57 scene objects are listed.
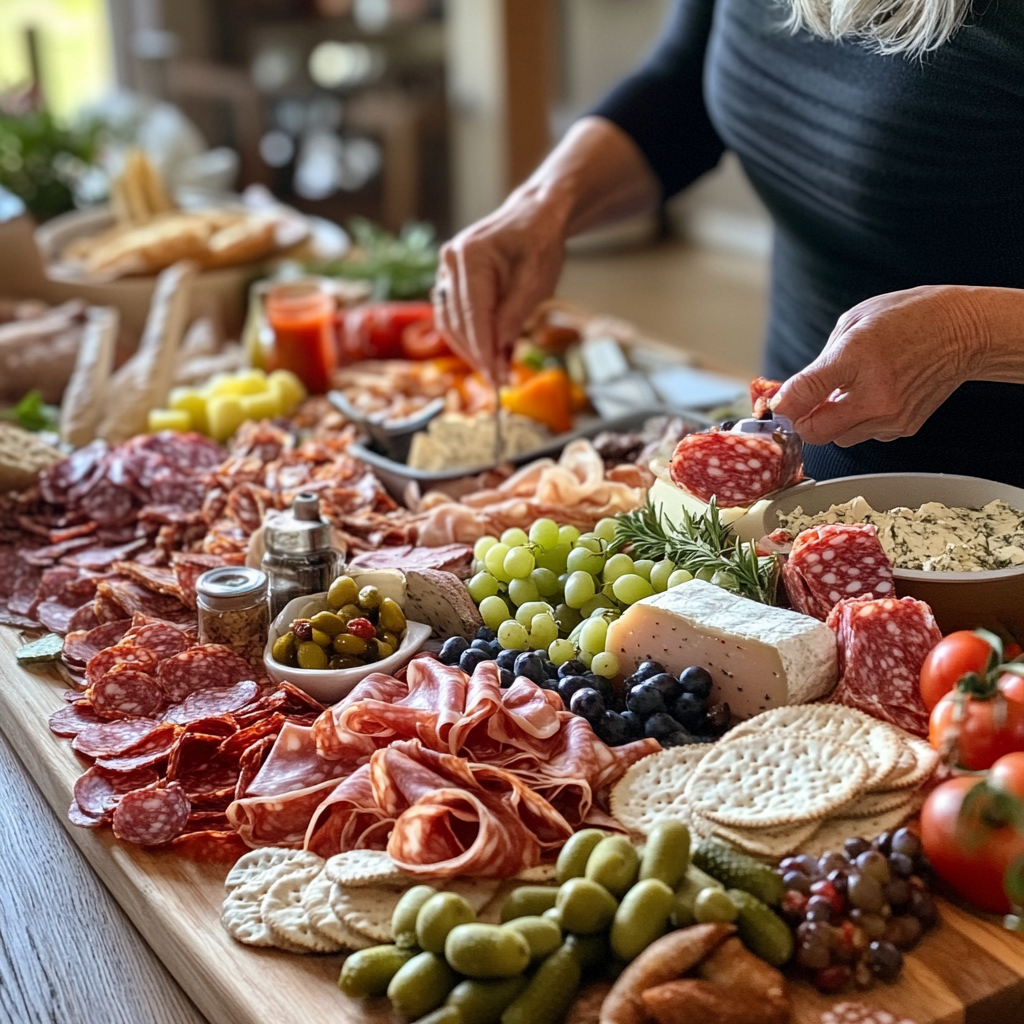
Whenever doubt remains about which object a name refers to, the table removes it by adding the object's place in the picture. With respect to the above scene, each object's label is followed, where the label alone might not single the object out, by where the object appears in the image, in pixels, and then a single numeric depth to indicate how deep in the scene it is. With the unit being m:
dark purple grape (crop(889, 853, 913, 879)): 0.92
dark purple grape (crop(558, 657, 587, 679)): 1.19
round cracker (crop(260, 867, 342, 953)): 0.95
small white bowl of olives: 1.21
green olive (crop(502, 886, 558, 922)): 0.91
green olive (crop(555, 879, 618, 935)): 0.88
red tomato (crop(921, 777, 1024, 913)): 0.90
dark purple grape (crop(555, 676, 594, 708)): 1.15
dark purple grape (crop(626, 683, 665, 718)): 1.11
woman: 1.16
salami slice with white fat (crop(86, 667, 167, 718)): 1.25
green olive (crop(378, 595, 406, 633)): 1.26
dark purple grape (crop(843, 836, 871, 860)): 0.92
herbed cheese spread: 1.17
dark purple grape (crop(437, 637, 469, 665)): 1.24
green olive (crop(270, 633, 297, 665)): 1.24
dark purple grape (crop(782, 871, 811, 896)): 0.90
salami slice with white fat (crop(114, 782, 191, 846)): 1.08
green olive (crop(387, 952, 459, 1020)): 0.86
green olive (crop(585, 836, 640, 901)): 0.91
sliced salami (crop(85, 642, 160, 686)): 1.29
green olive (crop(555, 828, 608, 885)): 0.94
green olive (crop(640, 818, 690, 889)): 0.90
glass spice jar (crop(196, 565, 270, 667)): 1.30
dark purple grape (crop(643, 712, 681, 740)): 1.10
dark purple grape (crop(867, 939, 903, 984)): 0.88
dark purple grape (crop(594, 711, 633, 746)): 1.11
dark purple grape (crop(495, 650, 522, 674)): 1.20
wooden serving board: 0.88
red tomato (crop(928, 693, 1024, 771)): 0.96
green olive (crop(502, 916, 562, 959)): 0.88
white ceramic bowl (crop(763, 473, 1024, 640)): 1.12
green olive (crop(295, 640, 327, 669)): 1.22
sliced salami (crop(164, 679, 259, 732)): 1.21
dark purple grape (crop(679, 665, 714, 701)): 1.11
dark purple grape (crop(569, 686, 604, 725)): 1.12
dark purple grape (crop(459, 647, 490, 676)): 1.21
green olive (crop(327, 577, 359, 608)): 1.25
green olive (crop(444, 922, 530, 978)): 0.85
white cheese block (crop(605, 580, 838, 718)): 1.09
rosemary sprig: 1.20
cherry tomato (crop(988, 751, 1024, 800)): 0.90
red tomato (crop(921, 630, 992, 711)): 1.02
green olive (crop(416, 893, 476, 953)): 0.88
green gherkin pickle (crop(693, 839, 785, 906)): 0.91
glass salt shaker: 1.33
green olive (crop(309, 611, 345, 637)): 1.23
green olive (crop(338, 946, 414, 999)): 0.89
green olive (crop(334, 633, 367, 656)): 1.22
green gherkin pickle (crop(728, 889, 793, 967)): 0.88
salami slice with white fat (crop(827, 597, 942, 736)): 1.08
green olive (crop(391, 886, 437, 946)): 0.91
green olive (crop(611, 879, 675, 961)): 0.87
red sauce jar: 2.24
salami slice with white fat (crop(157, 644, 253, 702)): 1.27
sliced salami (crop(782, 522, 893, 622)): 1.15
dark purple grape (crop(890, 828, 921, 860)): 0.94
